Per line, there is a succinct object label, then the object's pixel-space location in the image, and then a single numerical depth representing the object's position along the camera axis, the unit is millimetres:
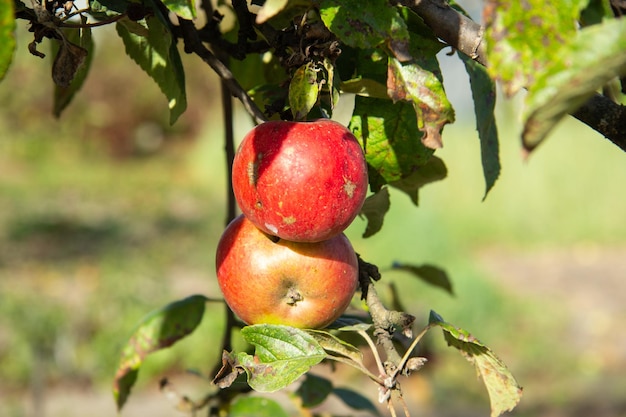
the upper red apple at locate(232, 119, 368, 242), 1122
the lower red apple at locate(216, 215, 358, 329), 1153
